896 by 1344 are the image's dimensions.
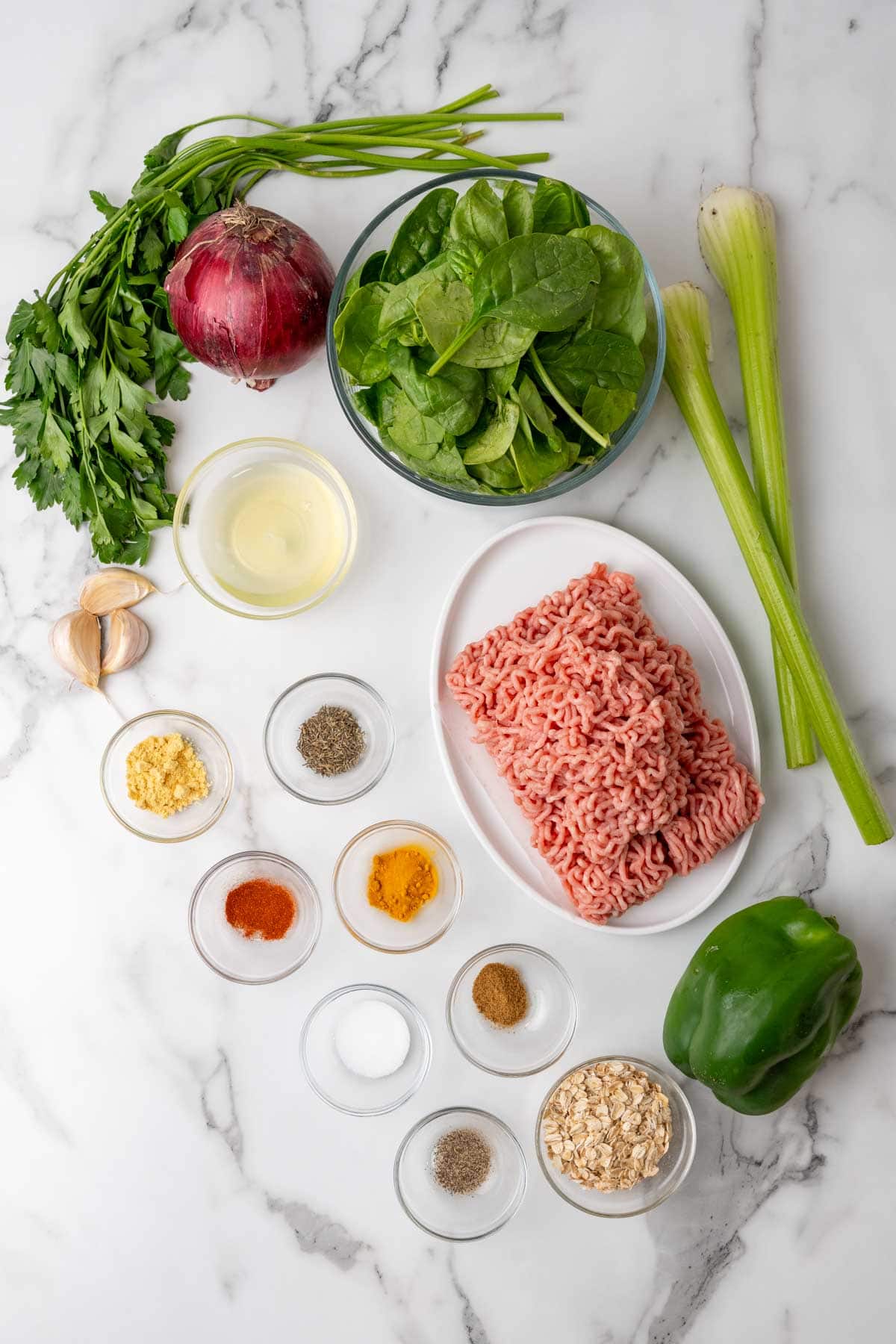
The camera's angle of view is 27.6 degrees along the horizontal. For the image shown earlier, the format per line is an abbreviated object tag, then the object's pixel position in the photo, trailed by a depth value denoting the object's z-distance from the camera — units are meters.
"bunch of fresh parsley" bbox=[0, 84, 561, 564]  0.90
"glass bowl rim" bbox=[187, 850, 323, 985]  0.93
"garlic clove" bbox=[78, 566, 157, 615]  0.93
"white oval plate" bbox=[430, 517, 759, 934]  0.92
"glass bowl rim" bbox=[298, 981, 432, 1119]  0.93
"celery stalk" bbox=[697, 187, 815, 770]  0.91
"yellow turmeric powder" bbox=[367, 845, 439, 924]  0.93
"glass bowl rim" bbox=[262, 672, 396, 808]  0.93
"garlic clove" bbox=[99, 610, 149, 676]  0.93
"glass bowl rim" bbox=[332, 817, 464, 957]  0.93
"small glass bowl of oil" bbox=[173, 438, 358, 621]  0.93
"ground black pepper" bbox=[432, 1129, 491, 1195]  0.93
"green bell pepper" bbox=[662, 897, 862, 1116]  0.88
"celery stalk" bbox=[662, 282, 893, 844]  0.91
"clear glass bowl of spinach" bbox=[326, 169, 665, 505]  0.82
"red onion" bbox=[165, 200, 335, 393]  0.87
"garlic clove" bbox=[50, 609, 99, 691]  0.93
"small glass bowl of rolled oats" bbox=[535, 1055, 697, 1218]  0.90
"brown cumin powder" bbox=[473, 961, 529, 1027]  0.92
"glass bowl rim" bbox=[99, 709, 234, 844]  0.93
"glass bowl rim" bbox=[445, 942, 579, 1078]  0.92
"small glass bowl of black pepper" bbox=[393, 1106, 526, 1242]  0.93
